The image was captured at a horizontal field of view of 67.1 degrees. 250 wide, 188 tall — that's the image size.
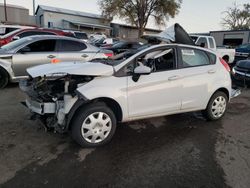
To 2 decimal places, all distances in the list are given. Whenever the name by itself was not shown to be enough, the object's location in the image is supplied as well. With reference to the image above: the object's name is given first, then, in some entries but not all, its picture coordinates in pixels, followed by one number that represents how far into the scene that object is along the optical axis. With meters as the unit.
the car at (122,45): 10.56
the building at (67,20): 35.23
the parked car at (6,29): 11.66
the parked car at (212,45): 9.45
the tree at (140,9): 32.54
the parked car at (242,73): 6.44
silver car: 5.41
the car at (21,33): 8.60
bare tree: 41.57
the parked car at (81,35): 15.88
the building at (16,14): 36.30
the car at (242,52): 11.84
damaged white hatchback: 2.83
